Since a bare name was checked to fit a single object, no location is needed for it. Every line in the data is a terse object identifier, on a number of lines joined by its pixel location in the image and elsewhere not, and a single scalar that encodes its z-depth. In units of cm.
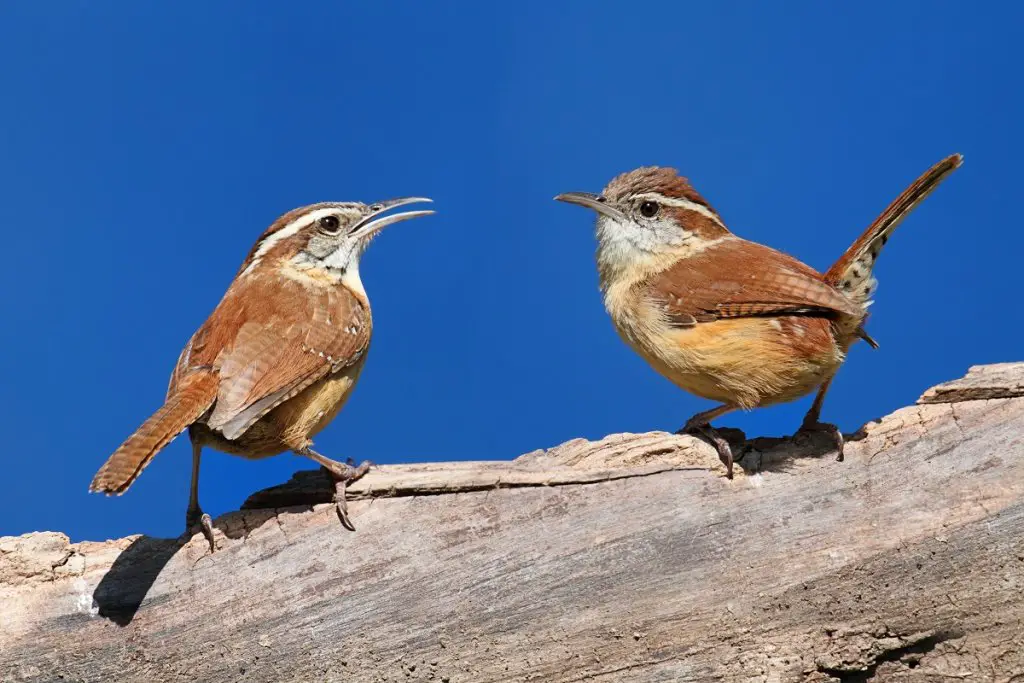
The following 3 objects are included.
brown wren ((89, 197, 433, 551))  876
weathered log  928
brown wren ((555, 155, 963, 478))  955
